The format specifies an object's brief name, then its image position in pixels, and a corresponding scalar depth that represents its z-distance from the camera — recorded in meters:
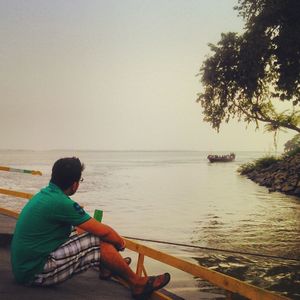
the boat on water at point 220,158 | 89.82
